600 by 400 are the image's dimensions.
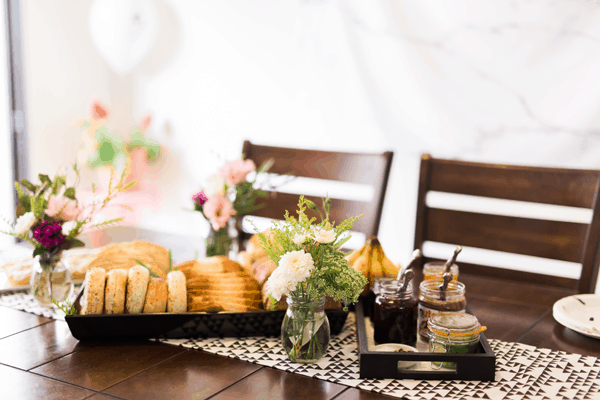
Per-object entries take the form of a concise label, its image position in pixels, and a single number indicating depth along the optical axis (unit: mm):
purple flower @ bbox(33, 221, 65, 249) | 1172
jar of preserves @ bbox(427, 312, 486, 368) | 935
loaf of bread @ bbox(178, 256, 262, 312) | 1091
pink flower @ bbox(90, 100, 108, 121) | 3242
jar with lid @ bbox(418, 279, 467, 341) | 1034
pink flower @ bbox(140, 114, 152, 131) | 3434
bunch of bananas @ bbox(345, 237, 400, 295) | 1217
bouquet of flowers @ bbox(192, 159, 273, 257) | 1376
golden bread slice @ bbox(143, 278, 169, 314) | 1062
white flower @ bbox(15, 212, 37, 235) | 1167
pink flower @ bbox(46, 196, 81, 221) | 1184
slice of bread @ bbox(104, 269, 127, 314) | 1051
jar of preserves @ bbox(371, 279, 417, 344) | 1028
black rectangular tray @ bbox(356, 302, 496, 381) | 924
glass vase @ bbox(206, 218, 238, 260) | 1417
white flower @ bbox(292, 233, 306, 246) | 950
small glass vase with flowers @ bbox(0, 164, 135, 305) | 1179
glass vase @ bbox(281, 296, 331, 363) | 965
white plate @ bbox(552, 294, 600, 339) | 1093
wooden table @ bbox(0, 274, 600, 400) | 865
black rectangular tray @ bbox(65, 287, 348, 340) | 1032
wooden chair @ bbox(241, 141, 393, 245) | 1719
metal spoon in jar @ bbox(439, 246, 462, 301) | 1034
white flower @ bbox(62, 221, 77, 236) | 1191
